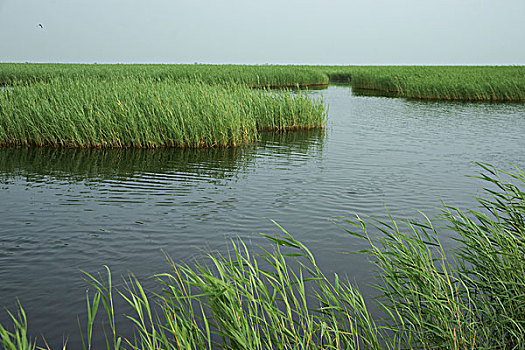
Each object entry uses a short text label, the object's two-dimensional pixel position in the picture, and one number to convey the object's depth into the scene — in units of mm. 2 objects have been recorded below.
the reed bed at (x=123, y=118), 14891
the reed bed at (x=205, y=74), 41359
